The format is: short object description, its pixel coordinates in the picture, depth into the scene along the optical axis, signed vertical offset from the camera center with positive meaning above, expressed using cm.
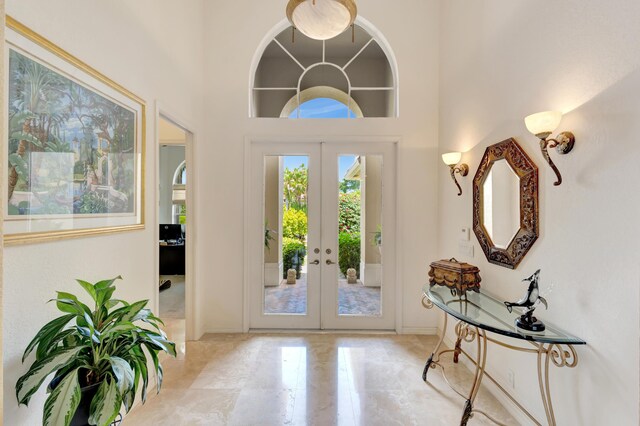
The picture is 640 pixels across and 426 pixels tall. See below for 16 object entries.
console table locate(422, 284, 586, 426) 168 -66
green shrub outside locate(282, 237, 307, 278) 371 -47
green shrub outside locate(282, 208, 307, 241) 368 -12
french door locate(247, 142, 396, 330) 364 -19
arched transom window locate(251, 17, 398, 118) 369 +165
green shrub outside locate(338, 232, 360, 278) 366 -42
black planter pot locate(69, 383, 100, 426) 135 -85
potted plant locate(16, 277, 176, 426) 125 -65
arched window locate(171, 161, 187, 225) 730 +41
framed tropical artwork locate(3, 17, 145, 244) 139 +36
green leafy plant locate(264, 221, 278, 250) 367 -26
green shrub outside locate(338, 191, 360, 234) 365 +2
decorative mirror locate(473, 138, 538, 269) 208 +8
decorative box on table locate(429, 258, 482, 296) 253 -52
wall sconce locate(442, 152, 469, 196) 294 +48
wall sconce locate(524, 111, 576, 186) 175 +46
